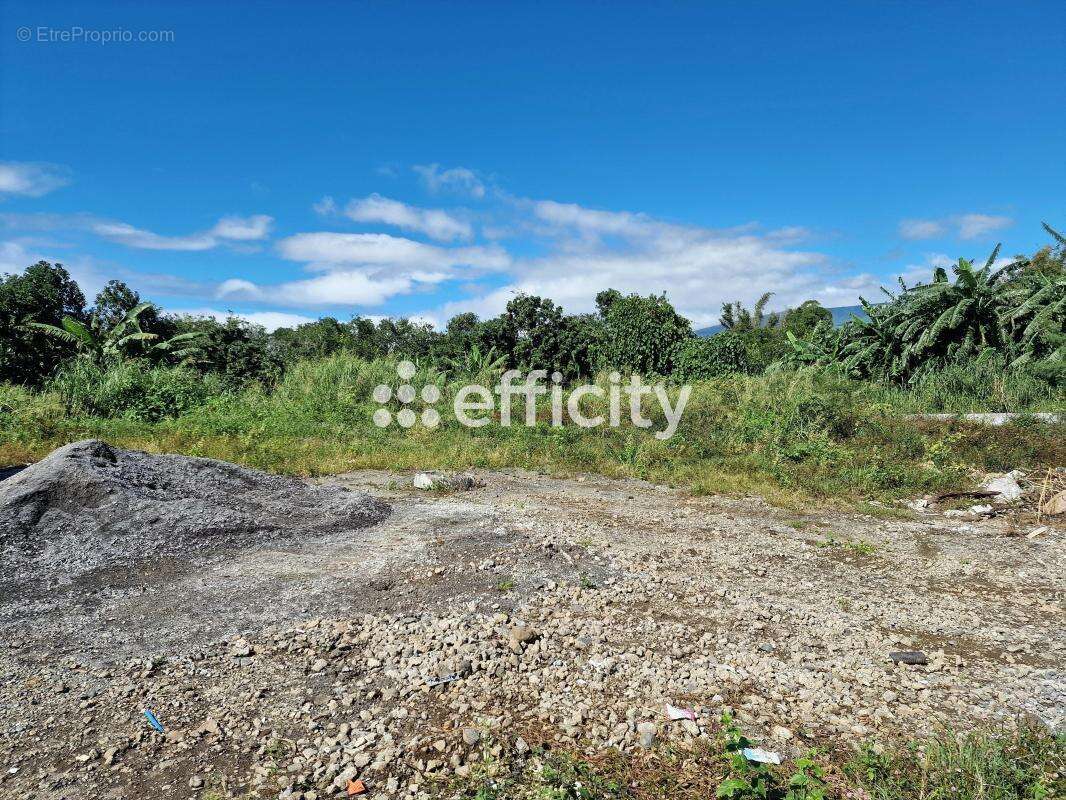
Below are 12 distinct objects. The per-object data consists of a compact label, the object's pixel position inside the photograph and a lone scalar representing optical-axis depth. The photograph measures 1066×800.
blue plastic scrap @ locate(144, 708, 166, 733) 2.51
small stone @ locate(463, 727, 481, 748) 2.44
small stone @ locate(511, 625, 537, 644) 3.25
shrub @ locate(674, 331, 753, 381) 13.49
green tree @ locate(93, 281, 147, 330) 22.20
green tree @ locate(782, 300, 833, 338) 29.89
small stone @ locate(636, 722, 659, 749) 2.48
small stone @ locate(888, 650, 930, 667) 3.14
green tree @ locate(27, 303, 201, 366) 13.54
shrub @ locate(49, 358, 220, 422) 10.80
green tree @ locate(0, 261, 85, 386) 12.91
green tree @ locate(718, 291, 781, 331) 34.91
